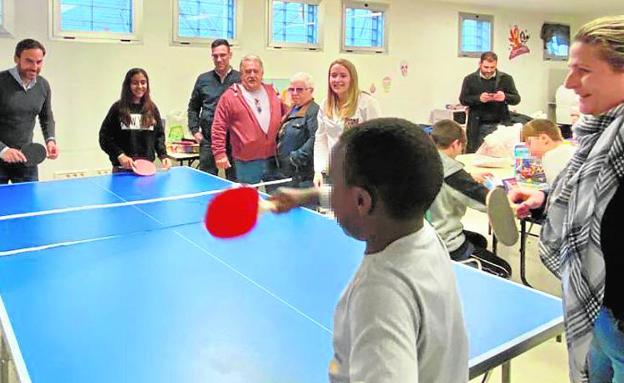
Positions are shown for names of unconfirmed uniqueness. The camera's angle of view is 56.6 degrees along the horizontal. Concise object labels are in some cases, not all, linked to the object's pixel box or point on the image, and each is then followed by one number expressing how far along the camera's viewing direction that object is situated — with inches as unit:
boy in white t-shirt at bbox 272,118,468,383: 31.9
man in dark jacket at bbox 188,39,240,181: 183.3
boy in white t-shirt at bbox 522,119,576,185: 119.9
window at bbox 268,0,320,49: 263.9
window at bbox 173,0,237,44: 234.7
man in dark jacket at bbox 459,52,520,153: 224.2
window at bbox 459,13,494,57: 354.0
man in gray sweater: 151.9
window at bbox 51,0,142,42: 209.6
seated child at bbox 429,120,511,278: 112.7
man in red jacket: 162.9
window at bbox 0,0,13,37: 196.9
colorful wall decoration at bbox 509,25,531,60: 383.9
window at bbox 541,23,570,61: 410.6
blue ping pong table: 54.7
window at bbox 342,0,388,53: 292.5
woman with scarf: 49.9
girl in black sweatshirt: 155.4
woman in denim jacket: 153.6
